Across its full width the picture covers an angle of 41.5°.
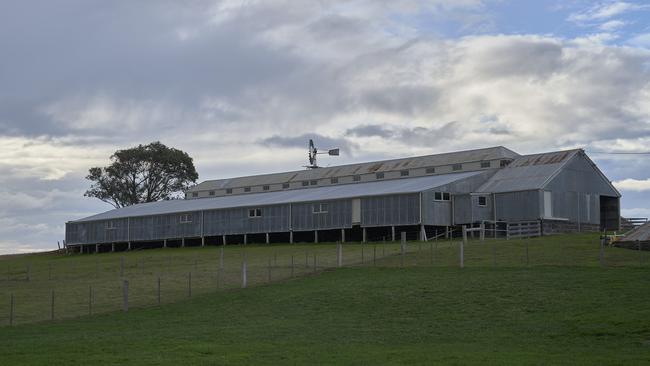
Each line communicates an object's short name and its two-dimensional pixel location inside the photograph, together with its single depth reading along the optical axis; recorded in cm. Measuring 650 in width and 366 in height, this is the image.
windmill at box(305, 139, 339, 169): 12138
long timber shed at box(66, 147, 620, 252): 7581
